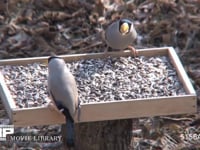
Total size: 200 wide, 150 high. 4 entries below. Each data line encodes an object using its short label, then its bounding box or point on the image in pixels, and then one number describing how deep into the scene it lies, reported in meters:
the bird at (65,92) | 7.92
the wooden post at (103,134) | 8.86
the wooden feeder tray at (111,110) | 7.99
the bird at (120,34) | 9.65
